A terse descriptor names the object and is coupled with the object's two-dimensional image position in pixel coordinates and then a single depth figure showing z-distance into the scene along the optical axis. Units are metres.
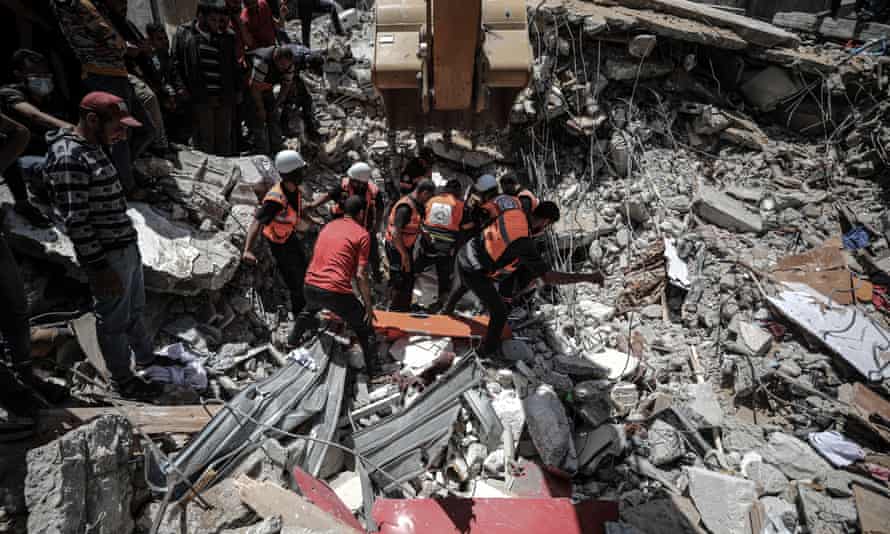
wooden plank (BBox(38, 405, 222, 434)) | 2.77
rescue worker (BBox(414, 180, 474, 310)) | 4.58
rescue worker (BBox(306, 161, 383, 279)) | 4.41
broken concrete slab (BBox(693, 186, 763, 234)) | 5.64
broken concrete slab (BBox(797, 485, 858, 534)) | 3.11
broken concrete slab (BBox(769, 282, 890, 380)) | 4.28
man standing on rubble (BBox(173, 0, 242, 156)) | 4.41
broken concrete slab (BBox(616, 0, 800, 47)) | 6.48
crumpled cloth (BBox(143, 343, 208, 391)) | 3.41
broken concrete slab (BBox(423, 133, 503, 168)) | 6.39
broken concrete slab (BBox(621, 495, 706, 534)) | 2.91
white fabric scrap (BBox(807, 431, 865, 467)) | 3.61
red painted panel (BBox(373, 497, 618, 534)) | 2.80
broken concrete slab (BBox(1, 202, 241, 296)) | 3.34
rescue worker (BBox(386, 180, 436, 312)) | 4.61
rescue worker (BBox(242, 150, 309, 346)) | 3.88
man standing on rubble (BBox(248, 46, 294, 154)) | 4.89
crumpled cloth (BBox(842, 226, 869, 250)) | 5.39
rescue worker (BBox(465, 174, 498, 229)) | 4.67
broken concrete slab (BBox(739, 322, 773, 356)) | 4.48
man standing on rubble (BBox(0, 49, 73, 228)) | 2.97
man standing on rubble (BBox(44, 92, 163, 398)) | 2.51
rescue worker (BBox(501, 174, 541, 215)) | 4.66
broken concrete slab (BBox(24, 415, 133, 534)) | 1.81
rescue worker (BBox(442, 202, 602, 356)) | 3.81
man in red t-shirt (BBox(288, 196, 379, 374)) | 3.58
